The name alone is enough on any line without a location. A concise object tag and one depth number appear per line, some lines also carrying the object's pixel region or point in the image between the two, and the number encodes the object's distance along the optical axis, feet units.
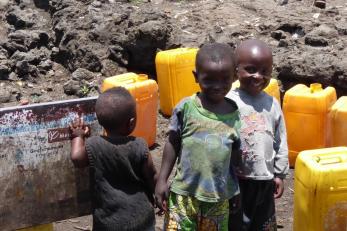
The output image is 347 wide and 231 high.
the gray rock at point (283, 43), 22.89
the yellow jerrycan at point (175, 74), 20.76
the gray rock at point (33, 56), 24.02
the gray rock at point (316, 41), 22.08
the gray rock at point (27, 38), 24.91
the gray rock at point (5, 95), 21.57
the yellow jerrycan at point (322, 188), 12.14
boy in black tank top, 9.97
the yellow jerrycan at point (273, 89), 17.92
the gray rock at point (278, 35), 23.76
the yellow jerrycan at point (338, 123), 17.13
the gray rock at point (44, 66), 24.30
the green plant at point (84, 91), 21.95
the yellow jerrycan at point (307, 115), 17.39
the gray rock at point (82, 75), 22.82
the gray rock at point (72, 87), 22.34
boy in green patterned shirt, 10.09
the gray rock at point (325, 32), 22.41
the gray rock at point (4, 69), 23.31
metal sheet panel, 10.56
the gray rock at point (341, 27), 23.09
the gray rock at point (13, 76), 23.50
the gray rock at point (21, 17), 26.63
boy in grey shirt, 10.85
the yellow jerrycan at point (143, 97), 17.94
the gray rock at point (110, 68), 23.25
